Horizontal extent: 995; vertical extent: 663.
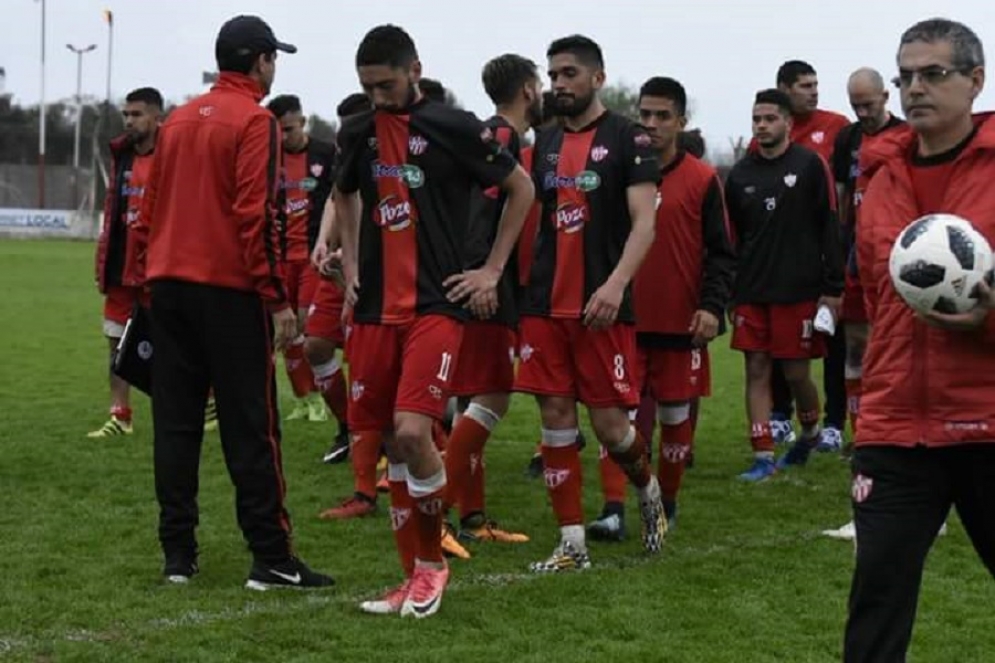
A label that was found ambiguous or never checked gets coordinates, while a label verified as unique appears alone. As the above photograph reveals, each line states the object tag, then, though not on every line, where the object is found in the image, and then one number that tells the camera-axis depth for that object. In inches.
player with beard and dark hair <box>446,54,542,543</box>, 576.7
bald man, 720.3
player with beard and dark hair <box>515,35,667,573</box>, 525.3
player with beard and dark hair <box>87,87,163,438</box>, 785.1
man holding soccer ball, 311.7
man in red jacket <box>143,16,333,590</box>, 483.2
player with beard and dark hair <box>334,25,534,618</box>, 458.0
